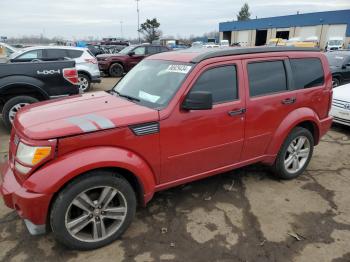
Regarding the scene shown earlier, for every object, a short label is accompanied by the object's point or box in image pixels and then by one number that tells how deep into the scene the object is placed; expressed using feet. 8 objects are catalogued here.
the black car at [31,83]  20.83
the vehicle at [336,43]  117.21
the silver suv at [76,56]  38.40
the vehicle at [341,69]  36.06
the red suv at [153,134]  8.93
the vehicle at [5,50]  43.81
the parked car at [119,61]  53.57
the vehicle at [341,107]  22.40
